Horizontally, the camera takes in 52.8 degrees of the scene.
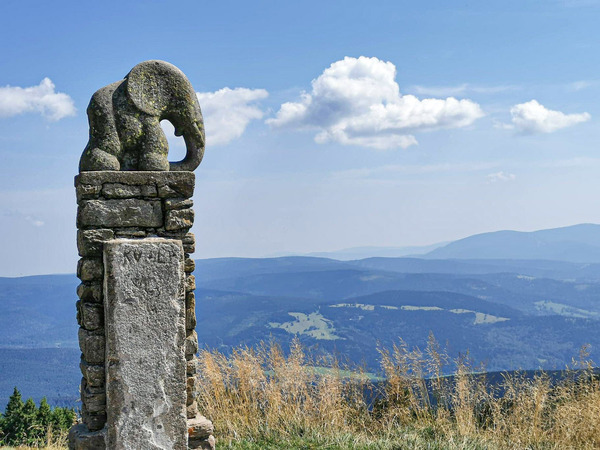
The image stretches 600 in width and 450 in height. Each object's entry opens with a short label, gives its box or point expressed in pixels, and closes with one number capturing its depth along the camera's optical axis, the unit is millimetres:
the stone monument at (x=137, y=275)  4852
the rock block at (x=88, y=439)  5000
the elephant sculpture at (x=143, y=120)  5402
